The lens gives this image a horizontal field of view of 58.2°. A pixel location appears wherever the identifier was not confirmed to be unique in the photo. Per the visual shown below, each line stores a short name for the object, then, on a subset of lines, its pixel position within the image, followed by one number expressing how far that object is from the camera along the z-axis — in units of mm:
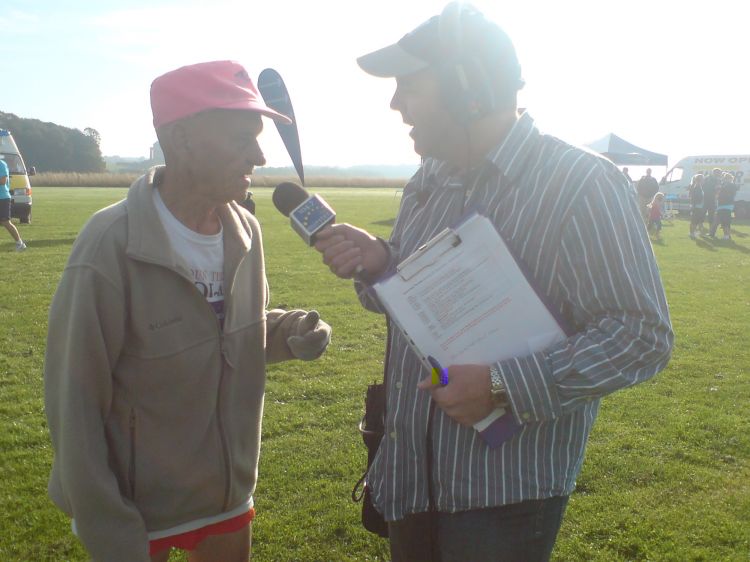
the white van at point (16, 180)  18797
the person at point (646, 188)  20812
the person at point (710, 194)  20188
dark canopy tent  27578
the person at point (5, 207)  13149
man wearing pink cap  1964
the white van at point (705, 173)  29094
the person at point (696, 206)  20156
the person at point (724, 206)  18891
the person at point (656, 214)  19266
